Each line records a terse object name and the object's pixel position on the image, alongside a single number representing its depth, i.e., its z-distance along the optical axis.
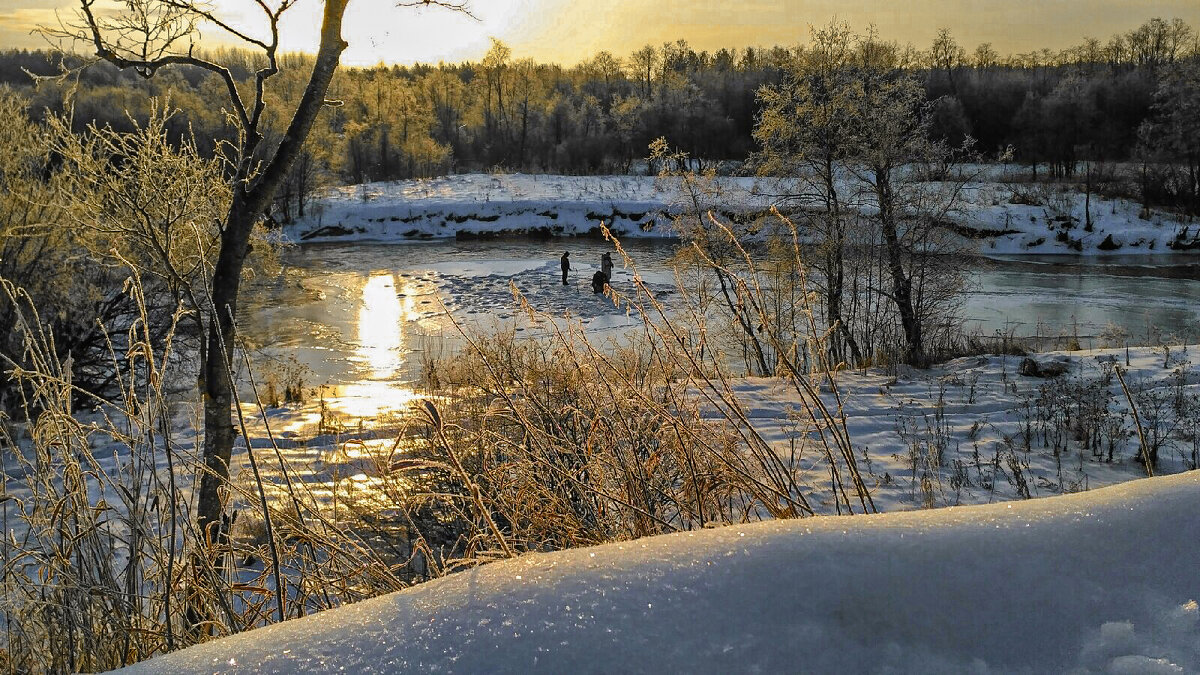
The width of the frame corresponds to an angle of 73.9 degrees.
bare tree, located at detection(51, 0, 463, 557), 4.74
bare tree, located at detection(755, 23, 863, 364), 18.11
